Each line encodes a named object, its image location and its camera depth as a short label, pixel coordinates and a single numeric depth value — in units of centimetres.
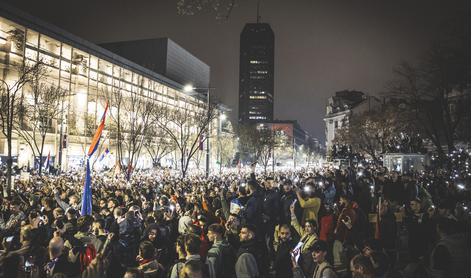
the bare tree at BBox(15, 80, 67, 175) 2454
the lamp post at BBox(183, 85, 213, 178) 2694
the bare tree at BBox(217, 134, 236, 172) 6030
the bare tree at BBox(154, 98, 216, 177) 2706
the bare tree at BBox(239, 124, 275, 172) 5259
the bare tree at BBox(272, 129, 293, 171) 7214
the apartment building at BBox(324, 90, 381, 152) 13100
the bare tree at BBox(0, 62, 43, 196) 1535
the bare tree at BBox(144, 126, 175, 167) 4028
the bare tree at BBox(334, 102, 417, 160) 3572
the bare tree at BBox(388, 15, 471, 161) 1830
